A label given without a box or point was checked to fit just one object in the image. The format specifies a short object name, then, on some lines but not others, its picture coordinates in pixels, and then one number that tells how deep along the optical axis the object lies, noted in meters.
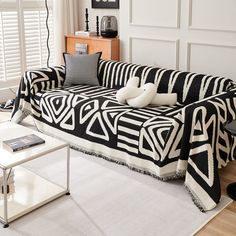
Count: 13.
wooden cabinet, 4.69
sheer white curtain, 5.08
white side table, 2.45
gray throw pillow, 4.14
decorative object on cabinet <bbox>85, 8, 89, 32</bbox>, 5.09
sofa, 2.73
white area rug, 2.40
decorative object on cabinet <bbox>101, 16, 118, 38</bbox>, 4.78
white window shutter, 4.87
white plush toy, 3.41
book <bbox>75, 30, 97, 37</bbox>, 4.90
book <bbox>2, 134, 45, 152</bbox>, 2.59
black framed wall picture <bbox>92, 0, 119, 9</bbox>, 4.81
